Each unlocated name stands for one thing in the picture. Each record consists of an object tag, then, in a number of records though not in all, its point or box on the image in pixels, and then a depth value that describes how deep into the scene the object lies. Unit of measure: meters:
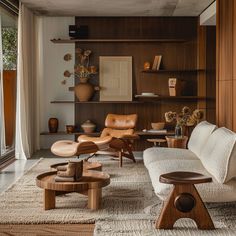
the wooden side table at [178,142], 4.08
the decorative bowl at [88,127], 5.54
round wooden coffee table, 2.75
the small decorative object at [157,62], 5.54
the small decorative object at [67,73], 5.72
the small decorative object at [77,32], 5.54
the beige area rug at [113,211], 2.43
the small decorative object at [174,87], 5.48
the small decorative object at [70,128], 5.57
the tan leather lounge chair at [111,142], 4.11
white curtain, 4.96
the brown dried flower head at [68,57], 5.71
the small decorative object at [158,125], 5.41
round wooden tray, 3.47
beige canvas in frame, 5.68
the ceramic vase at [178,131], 4.11
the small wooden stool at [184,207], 2.40
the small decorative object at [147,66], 5.54
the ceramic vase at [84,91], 5.54
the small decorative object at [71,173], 2.82
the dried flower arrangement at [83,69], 5.57
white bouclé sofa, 2.53
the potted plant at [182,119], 4.09
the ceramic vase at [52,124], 5.64
